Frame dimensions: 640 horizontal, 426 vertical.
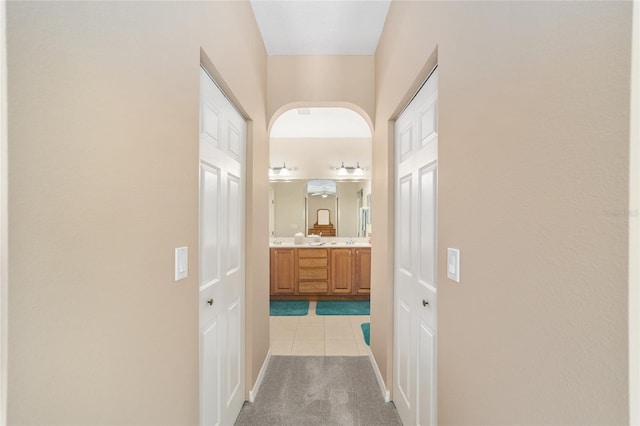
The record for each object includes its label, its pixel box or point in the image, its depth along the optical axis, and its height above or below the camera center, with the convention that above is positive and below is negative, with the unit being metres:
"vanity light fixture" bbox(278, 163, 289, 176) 4.93 +0.75
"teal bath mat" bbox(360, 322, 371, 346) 3.10 -1.40
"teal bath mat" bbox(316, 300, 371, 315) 4.07 -1.44
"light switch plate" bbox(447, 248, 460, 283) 1.02 -0.19
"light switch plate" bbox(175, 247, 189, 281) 1.02 -0.19
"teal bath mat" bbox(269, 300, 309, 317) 3.97 -1.43
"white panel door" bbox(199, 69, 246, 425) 1.37 -0.25
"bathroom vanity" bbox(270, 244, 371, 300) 4.58 -0.92
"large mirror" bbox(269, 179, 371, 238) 4.97 +0.12
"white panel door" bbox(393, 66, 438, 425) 1.38 -0.26
